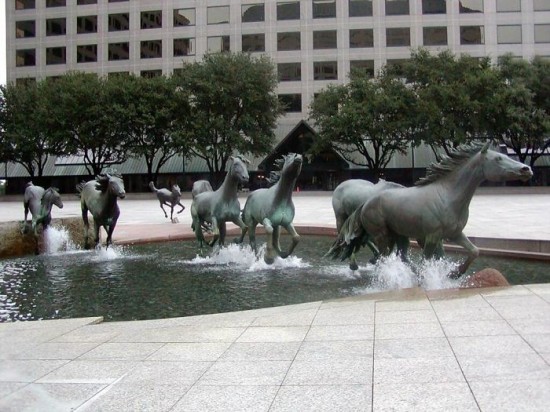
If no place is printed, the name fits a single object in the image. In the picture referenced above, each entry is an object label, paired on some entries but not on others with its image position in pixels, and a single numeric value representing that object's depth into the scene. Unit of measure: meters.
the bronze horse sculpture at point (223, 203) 12.31
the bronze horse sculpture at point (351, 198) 10.66
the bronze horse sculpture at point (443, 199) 8.21
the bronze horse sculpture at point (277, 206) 11.19
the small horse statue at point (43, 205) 15.70
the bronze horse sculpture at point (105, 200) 13.98
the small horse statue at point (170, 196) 23.58
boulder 7.88
